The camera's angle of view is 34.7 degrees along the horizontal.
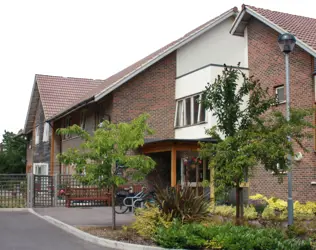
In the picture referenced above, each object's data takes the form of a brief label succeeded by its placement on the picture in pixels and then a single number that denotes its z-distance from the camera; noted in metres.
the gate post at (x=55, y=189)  22.64
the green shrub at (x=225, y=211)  14.87
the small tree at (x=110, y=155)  13.49
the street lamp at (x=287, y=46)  11.72
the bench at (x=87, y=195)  22.27
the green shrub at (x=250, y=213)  14.07
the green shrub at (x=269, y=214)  13.56
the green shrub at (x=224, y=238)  9.85
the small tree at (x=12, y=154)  45.78
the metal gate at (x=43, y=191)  22.62
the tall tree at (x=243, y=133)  10.88
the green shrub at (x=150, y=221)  11.98
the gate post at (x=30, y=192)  22.11
